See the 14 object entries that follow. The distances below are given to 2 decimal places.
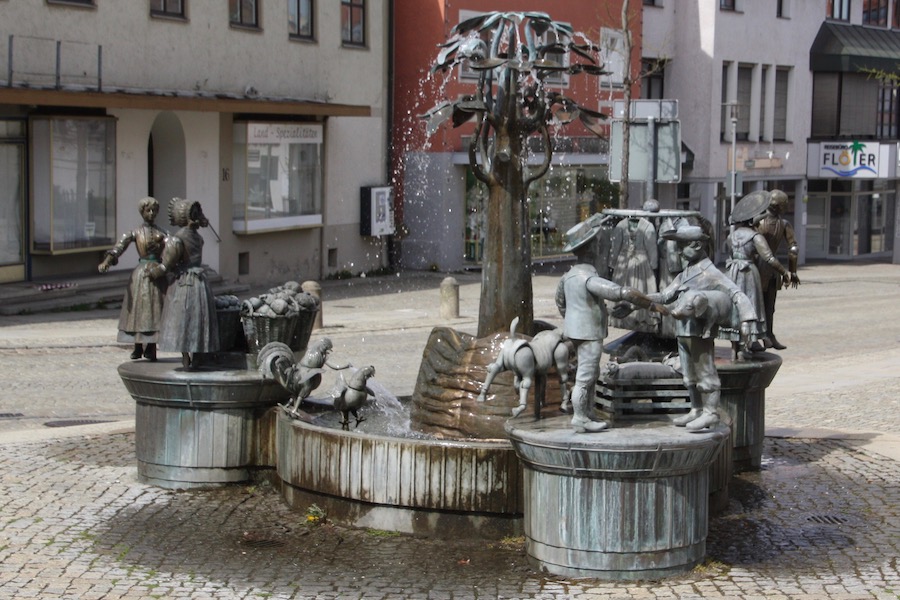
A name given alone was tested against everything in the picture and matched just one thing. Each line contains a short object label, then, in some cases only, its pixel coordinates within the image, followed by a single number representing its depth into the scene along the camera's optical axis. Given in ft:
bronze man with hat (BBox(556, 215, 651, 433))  27.07
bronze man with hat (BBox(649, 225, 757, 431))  27.78
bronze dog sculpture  29.07
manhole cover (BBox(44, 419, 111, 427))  46.52
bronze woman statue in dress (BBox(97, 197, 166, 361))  38.70
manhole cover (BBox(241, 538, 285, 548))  29.60
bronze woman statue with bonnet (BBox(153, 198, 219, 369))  33.73
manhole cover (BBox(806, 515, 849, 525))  31.89
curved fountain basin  29.37
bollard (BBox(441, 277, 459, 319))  78.54
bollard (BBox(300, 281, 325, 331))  72.08
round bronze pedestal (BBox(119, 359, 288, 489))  33.86
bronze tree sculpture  35.32
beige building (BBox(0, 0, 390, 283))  79.05
